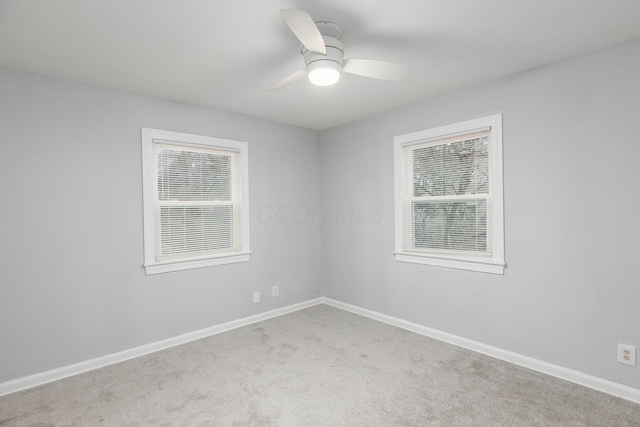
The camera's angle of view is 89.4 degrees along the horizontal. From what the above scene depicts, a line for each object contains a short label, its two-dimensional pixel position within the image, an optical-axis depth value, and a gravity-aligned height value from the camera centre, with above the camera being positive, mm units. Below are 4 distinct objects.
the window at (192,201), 3125 +128
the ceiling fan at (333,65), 1966 +913
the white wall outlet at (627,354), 2191 -1011
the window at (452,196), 2869 +132
